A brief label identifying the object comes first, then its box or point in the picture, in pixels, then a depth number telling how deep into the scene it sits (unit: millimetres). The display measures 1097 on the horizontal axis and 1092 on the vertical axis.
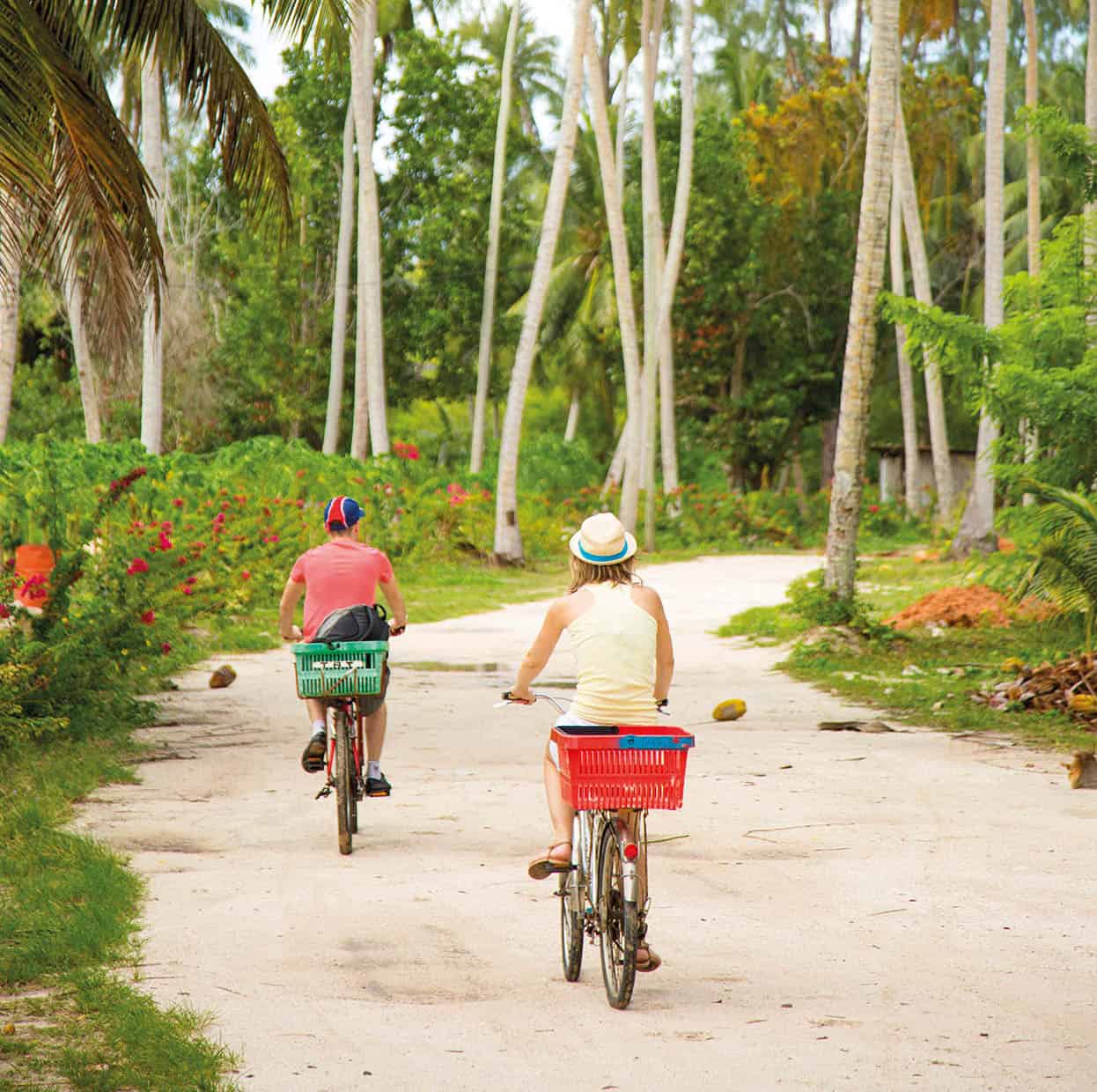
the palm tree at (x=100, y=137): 19000
